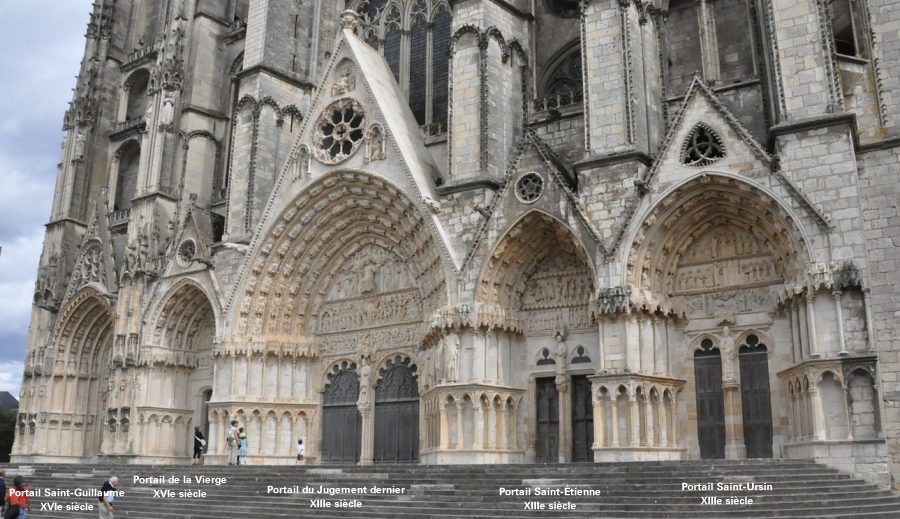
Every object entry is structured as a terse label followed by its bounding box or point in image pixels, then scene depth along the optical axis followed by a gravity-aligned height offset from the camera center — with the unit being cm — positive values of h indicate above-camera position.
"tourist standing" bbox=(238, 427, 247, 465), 1855 +74
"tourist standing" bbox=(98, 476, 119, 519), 1223 -19
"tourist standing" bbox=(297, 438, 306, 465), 1926 +73
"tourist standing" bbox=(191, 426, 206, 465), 2039 +89
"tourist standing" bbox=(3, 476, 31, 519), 1157 -25
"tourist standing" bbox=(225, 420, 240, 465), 1883 +88
